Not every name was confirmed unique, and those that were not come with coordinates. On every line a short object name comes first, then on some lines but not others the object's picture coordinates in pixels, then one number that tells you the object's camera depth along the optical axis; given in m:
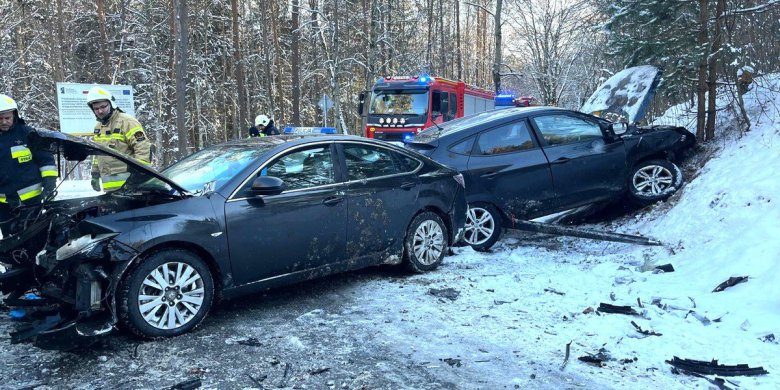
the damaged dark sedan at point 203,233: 3.75
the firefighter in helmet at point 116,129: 6.11
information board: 14.88
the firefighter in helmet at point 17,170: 5.00
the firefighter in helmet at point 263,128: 9.48
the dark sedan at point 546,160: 6.79
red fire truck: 15.15
